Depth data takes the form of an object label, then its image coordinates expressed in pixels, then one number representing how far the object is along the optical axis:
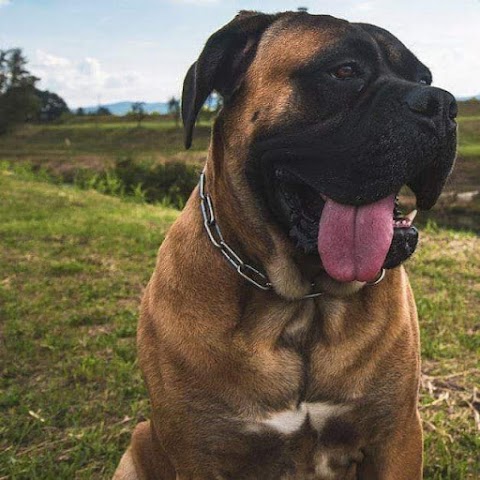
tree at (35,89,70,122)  34.84
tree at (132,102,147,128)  31.89
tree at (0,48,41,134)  27.64
